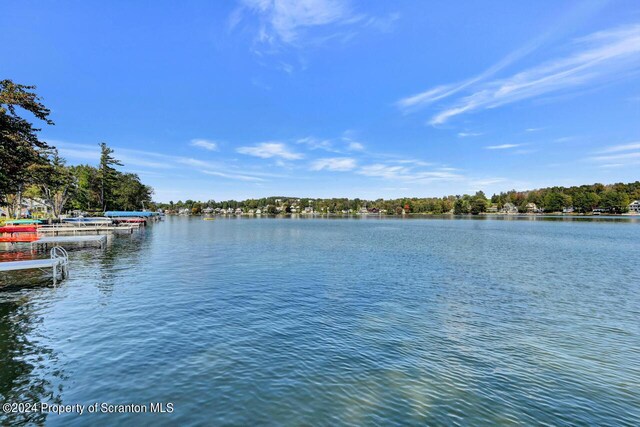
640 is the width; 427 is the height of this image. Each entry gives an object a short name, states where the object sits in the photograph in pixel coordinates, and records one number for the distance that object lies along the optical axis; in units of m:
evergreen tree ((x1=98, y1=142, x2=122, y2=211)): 104.38
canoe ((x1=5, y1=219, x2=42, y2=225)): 55.76
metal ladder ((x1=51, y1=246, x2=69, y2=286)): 23.38
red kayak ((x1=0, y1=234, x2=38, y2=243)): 43.75
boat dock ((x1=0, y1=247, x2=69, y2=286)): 22.97
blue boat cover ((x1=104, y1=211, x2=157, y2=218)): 93.91
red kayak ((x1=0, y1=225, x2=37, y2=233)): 49.72
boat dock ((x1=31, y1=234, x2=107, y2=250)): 41.07
